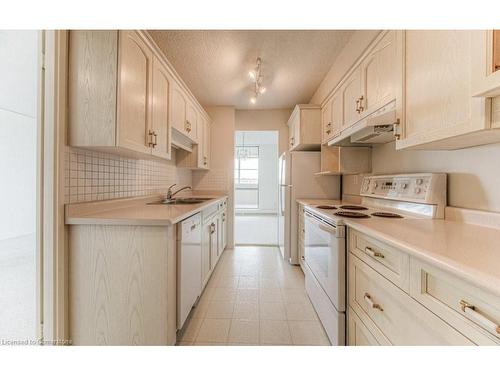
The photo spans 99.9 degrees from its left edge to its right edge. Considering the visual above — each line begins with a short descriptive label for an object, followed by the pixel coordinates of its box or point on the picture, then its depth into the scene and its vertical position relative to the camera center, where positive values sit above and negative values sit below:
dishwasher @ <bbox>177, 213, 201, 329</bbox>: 1.36 -0.58
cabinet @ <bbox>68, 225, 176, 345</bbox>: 1.19 -0.58
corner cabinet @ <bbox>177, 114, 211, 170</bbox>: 2.96 +0.45
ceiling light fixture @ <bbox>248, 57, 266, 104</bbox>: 2.46 +1.40
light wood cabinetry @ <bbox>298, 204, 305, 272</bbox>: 2.54 -0.64
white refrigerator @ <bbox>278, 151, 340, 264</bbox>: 2.88 +0.05
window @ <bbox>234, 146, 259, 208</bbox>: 8.12 +0.40
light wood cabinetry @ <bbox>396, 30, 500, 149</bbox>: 0.82 +0.42
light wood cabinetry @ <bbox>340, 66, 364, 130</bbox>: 1.77 +0.81
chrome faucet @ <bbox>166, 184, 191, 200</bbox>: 2.60 -0.11
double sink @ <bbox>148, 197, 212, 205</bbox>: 2.37 -0.18
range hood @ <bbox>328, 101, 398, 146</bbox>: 1.30 +0.43
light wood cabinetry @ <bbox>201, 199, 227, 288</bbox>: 2.02 -0.59
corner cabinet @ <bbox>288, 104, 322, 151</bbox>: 2.87 +0.84
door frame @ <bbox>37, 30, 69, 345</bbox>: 1.16 -0.09
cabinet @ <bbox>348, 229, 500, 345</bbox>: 0.55 -0.40
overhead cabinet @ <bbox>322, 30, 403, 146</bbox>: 1.30 +0.72
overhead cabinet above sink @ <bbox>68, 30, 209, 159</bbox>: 1.27 +0.59
